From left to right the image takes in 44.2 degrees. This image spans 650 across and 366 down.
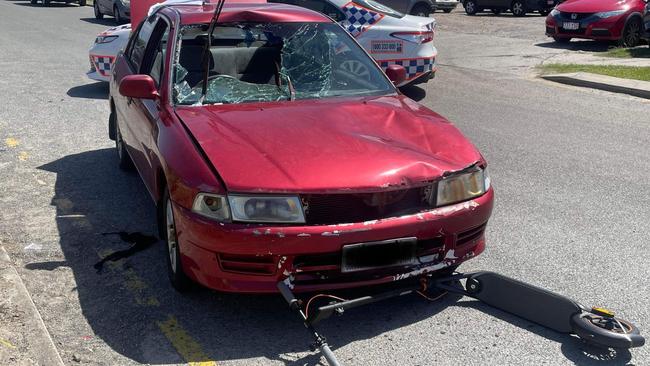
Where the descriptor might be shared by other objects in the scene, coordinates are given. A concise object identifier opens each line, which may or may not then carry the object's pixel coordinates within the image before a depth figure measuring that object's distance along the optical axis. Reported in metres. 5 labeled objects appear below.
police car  10.63
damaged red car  3.78
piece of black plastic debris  4.94
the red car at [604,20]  16.33
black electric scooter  3.66
